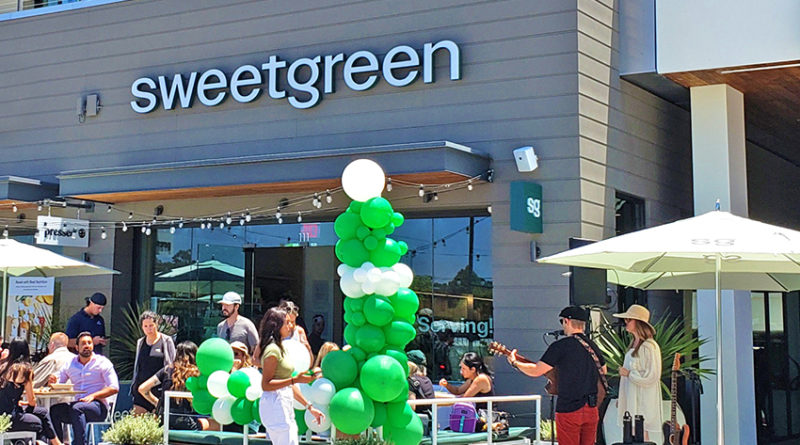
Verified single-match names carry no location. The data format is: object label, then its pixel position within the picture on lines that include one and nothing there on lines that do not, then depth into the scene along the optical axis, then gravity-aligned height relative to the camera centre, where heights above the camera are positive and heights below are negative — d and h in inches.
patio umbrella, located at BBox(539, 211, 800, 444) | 253.6 +25.7
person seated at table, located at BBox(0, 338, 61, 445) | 347.9 -20.3
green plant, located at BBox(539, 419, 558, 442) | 376.2 -34.0
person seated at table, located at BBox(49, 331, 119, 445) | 373.1 -19.2
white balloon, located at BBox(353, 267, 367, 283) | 291.1 +19.3
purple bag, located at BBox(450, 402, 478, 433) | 355.6 -27.5
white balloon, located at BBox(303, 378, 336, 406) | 288.7 -15.2
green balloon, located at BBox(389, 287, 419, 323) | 296.5 +11.7
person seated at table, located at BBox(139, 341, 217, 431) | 347.6 -16.0
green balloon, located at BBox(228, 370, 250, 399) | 300.4 -13.3
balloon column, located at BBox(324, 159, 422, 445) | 281.9 +7.2
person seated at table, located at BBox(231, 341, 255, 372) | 351.6 -6.2
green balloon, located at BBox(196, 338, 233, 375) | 306.5 -5.6
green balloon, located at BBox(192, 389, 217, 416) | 315.0 -19.8
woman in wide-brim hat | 338.0 -11.1
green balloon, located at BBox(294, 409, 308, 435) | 301.9 -24.9
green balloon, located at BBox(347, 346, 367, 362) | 291.1 -4.0
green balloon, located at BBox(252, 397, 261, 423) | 303.6 -21.4
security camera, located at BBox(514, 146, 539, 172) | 418.6 +77.8
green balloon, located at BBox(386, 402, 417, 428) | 288.2 -21.6
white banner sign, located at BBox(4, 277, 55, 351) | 548.7 +15.8
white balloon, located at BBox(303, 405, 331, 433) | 293.4 -25.0
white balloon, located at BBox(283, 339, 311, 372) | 291.1 -4.2
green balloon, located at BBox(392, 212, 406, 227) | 299.4 +36.9
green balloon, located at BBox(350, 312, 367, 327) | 294.0 +6.4
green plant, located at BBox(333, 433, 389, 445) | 279.1 -28.2
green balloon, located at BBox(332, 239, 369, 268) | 296.4 +26.3
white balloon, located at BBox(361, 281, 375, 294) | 290.7 +15.8
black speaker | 374.6 +21.6
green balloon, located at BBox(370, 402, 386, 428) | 286.4 -21.9
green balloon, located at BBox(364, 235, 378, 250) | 295.7 +29.5
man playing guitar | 298.4 -13.4
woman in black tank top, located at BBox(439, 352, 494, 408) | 358.9 -13.2
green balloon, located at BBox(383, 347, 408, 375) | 291.5 -4.2
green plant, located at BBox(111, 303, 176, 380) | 517.3 -1.5
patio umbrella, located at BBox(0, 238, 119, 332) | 381.1 +29.5
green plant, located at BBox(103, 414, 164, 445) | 331.0 -31.5
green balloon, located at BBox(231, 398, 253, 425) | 303.4 -22.1
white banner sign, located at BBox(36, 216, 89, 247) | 510.0 +56.2
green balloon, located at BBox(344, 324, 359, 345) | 293.6 +2.2
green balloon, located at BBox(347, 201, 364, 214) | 298.7 +40.7
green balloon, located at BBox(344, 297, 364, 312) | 295.0 +10.9
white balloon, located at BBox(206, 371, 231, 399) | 305.0 -14.0
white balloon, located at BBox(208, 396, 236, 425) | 307.3 -22.1
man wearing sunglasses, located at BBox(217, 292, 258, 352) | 413.1 +5.3
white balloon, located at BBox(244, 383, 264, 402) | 301.1 -16.2
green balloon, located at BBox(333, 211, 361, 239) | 299.0 +35.2
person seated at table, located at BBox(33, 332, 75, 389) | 383.6 -9.0
